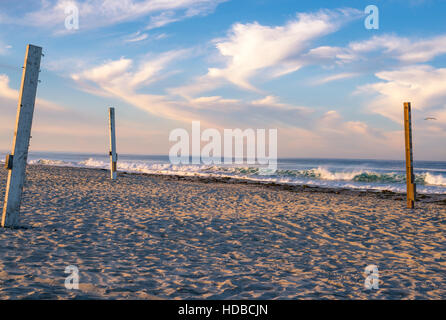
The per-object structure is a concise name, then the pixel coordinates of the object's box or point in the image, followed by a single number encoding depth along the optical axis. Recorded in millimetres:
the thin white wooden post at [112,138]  19219
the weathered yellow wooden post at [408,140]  12953
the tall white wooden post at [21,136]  7219
